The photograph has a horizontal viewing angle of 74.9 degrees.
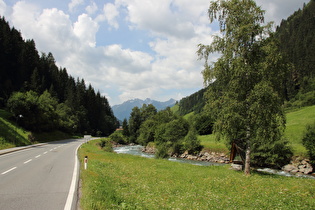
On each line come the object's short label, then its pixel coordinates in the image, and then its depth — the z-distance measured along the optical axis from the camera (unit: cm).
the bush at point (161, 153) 3644
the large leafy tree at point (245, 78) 1573
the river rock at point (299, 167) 2975
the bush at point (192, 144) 5322
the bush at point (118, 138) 9962
